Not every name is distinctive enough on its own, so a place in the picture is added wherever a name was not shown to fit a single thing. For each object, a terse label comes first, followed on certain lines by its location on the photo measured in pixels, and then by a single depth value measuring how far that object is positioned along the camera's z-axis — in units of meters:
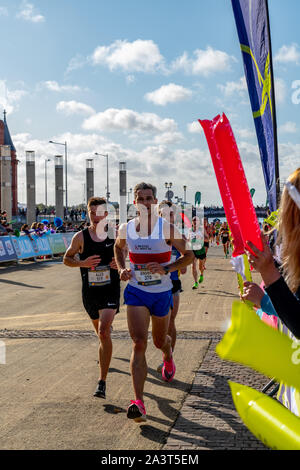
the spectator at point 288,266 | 2.09
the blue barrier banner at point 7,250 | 20.31
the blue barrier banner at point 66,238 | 26.77
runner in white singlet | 4.87
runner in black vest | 5.59
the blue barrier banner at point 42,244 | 23.22
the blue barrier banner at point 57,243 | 24.95
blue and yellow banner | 5.46
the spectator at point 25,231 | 22.64
